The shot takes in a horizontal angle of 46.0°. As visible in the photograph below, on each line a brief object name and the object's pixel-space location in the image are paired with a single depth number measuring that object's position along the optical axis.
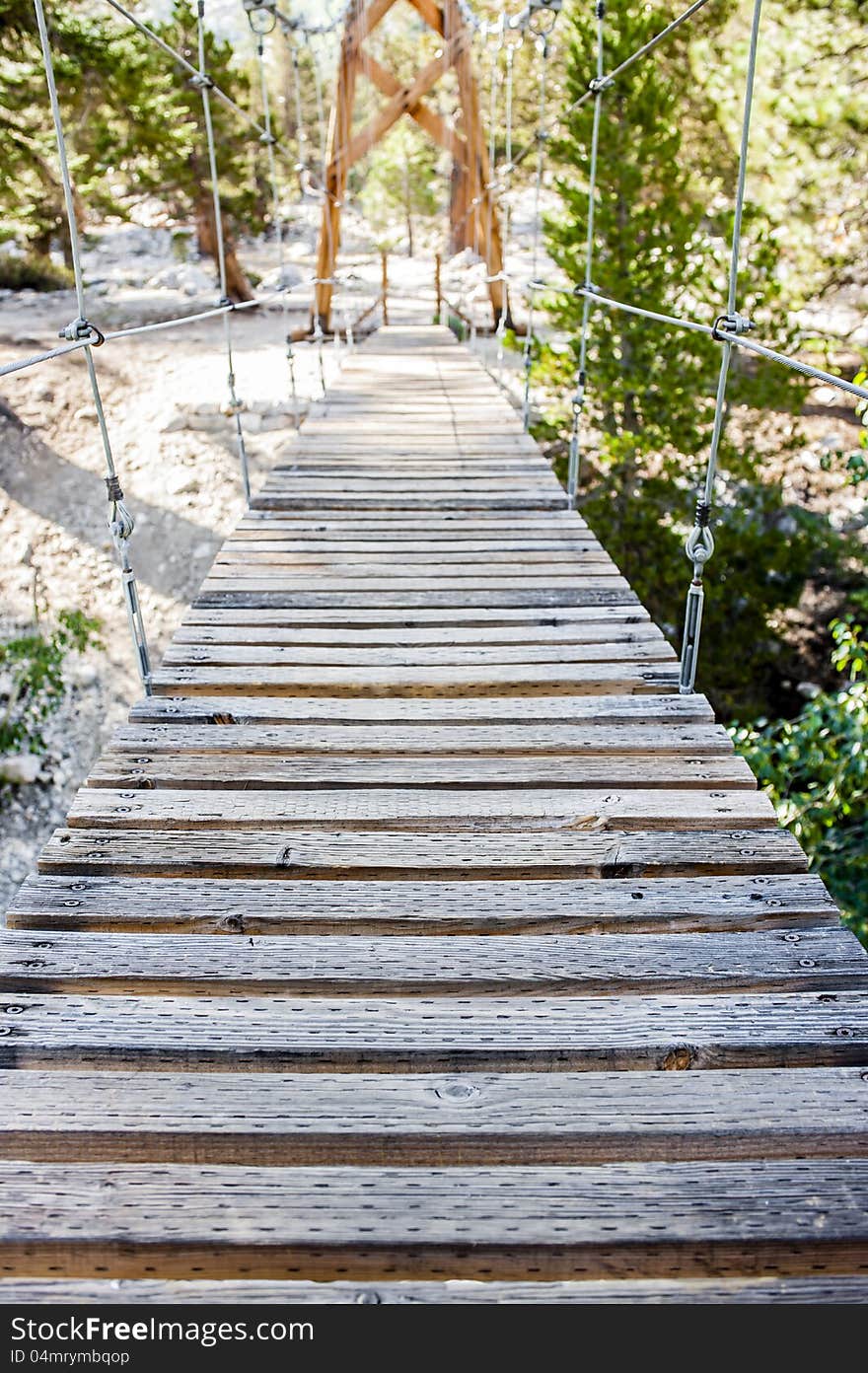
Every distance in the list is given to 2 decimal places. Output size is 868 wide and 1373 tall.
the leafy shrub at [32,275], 11.59
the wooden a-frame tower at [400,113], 5.69
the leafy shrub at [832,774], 2.87
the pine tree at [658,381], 6.09
